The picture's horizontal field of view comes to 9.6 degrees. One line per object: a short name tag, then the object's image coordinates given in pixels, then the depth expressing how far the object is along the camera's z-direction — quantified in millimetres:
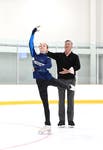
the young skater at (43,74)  8692
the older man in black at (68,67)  9348
